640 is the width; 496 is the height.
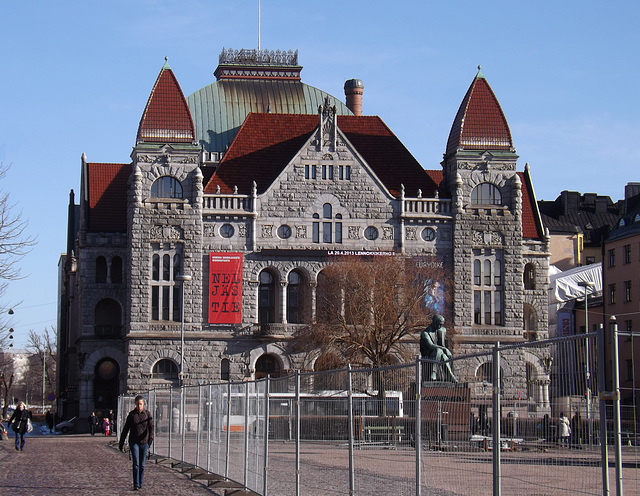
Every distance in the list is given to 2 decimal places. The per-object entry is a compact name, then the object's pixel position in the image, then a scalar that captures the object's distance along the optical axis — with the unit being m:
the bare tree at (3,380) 116.12
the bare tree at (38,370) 148.75
